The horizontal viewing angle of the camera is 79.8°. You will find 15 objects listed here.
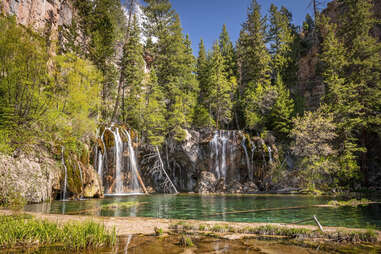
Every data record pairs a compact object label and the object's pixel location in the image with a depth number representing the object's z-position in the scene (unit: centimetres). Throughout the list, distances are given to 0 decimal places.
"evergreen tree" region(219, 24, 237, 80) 4269
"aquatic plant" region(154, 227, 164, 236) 610
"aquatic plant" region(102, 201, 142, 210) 1236
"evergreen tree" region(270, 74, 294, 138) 3100
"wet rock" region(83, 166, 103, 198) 1789
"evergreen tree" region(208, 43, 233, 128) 3378
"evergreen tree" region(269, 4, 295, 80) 4050
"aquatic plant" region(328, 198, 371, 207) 1390
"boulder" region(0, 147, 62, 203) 959
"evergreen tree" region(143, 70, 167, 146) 2790
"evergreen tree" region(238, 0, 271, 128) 3659
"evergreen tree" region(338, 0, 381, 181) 2458
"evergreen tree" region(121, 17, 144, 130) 3144
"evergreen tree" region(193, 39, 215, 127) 3491
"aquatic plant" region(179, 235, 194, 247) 515
